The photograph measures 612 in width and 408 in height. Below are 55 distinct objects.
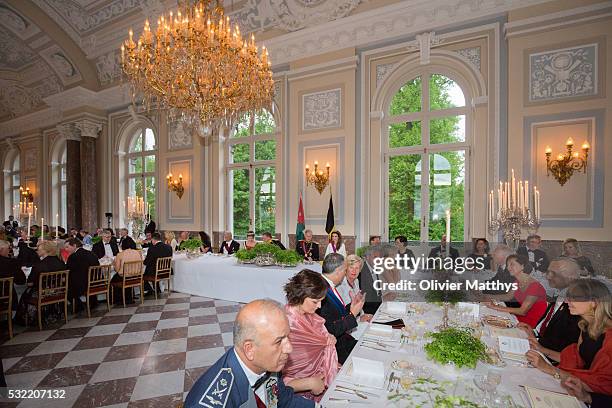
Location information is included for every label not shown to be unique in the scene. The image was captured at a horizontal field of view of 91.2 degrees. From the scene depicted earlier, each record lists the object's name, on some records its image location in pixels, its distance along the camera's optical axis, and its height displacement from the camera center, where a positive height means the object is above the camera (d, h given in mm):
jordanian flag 7504 -669
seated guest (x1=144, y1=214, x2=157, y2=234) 9855 -894
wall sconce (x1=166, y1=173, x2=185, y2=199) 9758 +495
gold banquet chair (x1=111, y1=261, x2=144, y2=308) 5613 -1484
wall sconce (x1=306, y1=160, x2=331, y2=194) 7472 +533
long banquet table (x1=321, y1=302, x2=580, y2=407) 1556 -1065
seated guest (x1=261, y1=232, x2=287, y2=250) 6877 -889
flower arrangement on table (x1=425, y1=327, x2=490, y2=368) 1790 -929
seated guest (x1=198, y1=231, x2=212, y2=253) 8500 -1158
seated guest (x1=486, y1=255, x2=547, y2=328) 2941 -990
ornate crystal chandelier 4332 +1991
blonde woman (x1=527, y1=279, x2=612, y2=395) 1723 -909
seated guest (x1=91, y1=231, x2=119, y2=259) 6879 -1096
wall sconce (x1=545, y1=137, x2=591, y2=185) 5262 +630
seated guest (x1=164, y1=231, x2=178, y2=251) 7791 -1056
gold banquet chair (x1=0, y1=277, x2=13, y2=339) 4148 -1330
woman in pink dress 2057 -946
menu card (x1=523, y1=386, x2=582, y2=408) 1494 -1034
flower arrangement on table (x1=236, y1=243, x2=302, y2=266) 5340 -1028
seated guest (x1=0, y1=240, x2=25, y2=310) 4414 -1009
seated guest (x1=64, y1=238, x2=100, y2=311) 5129 -1214
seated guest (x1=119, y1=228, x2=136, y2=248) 8375 -917
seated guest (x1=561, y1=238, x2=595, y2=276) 4773 -934
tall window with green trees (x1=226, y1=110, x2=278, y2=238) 8883 +722
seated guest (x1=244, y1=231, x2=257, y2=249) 6965 -965
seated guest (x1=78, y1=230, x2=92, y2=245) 8798 -1138
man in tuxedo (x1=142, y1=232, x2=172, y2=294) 6066 -1132
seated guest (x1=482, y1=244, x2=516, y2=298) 3696 -944
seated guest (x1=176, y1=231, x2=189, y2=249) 8609 -1044
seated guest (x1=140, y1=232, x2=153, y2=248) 7996 -1140
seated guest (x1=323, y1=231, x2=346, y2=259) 6613 -995
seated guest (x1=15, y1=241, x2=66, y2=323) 4590 -1046
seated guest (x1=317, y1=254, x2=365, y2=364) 2514 -978
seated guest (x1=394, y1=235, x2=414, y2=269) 5716 -965
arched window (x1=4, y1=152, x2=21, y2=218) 15180 +970
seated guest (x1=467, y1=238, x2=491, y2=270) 4867 -971
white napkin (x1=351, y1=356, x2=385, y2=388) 1691 -1010
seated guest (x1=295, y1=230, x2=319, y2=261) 6875 -1108
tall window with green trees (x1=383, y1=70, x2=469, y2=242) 6691 +967
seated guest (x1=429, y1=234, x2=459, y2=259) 5958 -1059
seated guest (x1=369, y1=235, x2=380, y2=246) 6556 -909
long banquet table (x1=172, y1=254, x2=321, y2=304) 5160 -1499
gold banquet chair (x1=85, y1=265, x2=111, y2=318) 5113 -1410
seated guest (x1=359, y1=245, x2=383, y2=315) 3824 -1213
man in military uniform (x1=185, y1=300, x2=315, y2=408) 1243 -731
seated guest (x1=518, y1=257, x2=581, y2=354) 2342 -1009
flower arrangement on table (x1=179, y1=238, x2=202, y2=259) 6691 -1063
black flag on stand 7200 -523
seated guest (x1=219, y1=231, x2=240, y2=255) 7809 -1219
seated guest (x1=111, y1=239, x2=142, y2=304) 5680 -1218
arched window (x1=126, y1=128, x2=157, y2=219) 11070 +1334
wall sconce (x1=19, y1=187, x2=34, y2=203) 13694 +297
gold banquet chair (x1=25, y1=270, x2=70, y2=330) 4496 -1387
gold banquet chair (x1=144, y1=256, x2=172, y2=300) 5962 -1449
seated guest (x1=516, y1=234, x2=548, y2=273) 5023 -936
